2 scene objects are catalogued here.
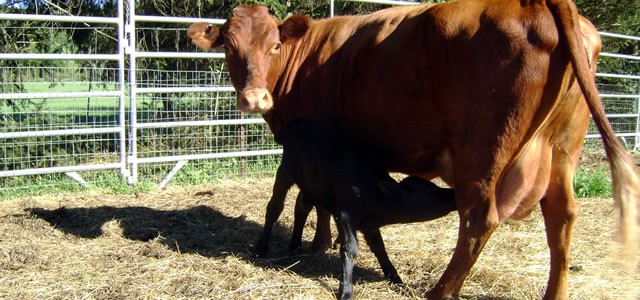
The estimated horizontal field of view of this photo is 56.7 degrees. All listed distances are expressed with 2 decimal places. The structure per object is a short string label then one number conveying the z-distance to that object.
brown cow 2.99
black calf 3.60
